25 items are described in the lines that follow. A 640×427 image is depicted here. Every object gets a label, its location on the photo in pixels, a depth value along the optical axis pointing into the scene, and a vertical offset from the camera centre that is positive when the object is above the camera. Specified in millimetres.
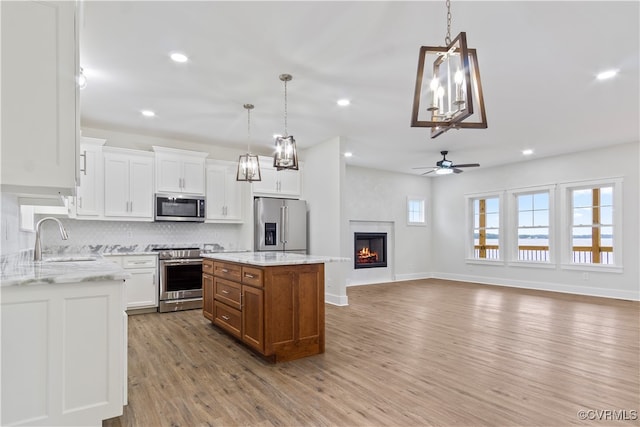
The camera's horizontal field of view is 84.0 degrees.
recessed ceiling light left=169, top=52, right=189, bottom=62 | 3201 +1456
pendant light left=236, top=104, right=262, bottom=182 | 4219 +569
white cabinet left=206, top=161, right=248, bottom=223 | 5945 +388
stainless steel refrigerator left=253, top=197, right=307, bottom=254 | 5945 -154
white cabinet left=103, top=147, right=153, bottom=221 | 5133 +471
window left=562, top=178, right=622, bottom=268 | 6516 -155
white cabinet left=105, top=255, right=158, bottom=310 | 5004 -913
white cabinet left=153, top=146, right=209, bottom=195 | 5480 +715
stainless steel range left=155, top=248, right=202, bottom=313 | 5215 -954
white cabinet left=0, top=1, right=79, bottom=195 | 1793 +627
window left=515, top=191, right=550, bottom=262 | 7571 -225
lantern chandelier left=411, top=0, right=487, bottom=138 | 1699 +627
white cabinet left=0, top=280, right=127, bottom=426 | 1763 -727
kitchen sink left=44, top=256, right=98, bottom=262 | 3487 -438
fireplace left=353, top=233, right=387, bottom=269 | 8352 -822
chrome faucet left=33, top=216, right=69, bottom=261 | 2884 -279
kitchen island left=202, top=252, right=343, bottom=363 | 3115 -820
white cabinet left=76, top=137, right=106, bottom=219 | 4926 +476
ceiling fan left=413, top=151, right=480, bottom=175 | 6689 +923
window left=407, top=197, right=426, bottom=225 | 9273 +126
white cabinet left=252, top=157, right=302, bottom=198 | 6098 +588
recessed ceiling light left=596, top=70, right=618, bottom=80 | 3519 +1422
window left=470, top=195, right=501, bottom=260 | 8539 -271
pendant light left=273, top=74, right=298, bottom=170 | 3582 +627
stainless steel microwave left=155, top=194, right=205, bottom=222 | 5453 +126
